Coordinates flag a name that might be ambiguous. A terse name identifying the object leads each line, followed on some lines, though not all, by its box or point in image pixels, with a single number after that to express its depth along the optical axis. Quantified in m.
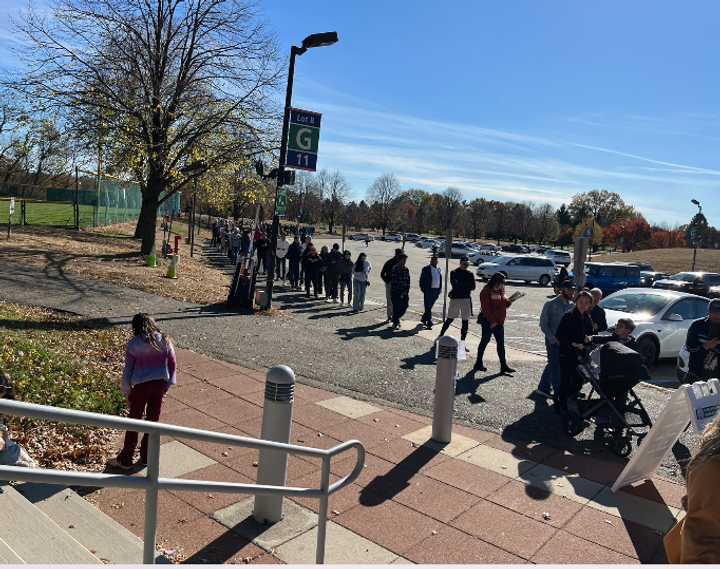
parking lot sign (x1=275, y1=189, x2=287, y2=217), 14.53
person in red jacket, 9.82
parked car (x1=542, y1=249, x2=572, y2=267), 53.91
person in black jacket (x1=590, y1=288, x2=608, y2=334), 9.26
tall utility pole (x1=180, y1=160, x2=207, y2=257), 21.59
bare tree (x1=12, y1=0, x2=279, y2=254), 19.53
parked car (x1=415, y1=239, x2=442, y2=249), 78.94
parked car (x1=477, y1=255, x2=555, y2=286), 34.47
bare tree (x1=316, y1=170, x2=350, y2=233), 118.69
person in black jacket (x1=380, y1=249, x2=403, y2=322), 14.07
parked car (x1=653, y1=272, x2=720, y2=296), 25.93
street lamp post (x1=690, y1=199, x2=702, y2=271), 37.75
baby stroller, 6.39
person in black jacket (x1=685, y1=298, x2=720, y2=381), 7.90
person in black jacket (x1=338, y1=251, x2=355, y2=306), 16.95
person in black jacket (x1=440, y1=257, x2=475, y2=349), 12.06
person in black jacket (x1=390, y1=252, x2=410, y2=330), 13.55
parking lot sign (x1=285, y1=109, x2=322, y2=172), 13.79
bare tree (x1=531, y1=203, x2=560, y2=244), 116.06
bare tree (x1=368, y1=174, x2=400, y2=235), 126.93
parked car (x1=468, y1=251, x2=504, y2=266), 45.80
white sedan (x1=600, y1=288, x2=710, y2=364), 11.73
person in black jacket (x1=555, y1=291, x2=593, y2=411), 7.25
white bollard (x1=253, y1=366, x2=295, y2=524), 4.54
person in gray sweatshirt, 8.50
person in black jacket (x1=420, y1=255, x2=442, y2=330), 14.15
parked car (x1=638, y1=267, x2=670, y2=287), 34.15
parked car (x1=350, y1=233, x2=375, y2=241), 84.50
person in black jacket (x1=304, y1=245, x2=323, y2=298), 18.00
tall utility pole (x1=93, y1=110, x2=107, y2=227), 20.22
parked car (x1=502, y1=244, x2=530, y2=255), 73.80
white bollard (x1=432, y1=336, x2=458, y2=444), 6.57
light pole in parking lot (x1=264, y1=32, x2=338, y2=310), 13.43
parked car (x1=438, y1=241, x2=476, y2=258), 54.03
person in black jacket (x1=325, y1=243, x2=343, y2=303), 17.06
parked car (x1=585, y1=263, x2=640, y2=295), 28.08
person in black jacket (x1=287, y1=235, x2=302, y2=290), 20.02
